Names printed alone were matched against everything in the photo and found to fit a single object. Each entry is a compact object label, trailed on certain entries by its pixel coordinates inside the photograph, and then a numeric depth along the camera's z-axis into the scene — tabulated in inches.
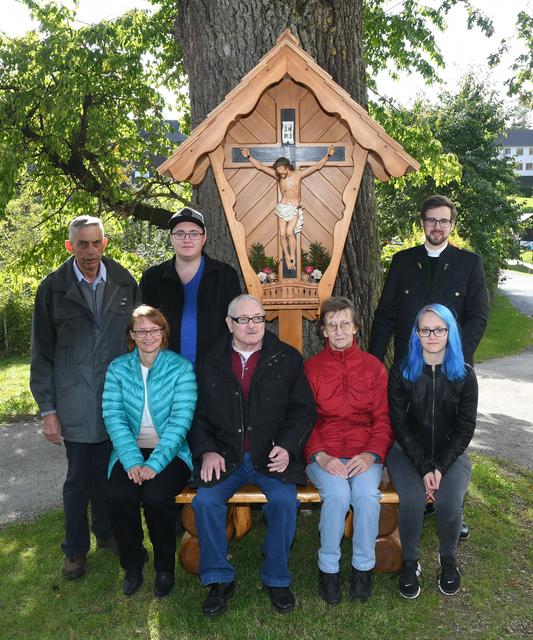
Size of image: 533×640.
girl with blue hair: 131.6
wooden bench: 132.3
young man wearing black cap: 143.9
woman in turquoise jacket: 129.8
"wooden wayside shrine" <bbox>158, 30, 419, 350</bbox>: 144.1
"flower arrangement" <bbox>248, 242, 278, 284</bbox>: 156.4
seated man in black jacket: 127.9
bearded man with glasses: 144.1
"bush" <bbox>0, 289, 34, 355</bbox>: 618.2
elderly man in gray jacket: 138.9
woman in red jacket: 128.9
